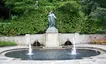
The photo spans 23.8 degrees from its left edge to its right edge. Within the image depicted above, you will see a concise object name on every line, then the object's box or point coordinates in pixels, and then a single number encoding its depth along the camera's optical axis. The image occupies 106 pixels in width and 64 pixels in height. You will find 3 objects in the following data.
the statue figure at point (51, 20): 23.16
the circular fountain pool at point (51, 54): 16.24
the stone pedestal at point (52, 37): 23.03
